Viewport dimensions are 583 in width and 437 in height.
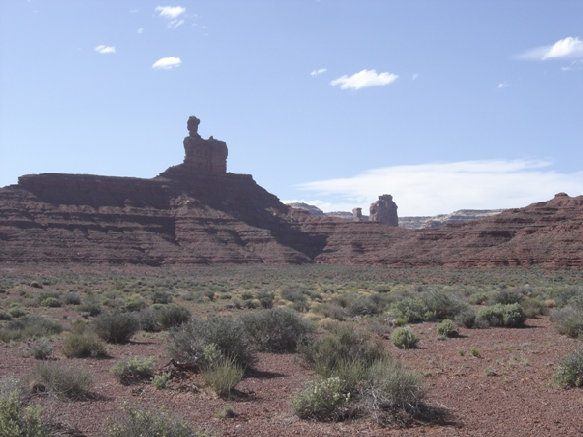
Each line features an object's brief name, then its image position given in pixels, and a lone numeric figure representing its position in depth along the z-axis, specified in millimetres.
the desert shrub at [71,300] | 30370
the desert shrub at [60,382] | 9125
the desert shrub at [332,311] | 21922
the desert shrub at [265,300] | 28344
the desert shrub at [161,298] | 31064
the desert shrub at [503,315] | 17984
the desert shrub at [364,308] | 23734
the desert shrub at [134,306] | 25980
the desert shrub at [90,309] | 24453
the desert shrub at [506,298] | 23500
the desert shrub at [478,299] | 27359
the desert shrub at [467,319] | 18203
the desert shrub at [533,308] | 20172
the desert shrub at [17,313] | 23003
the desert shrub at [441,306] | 20672
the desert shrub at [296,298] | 25969
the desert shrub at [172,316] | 19250
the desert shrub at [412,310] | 20328
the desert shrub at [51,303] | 29234
